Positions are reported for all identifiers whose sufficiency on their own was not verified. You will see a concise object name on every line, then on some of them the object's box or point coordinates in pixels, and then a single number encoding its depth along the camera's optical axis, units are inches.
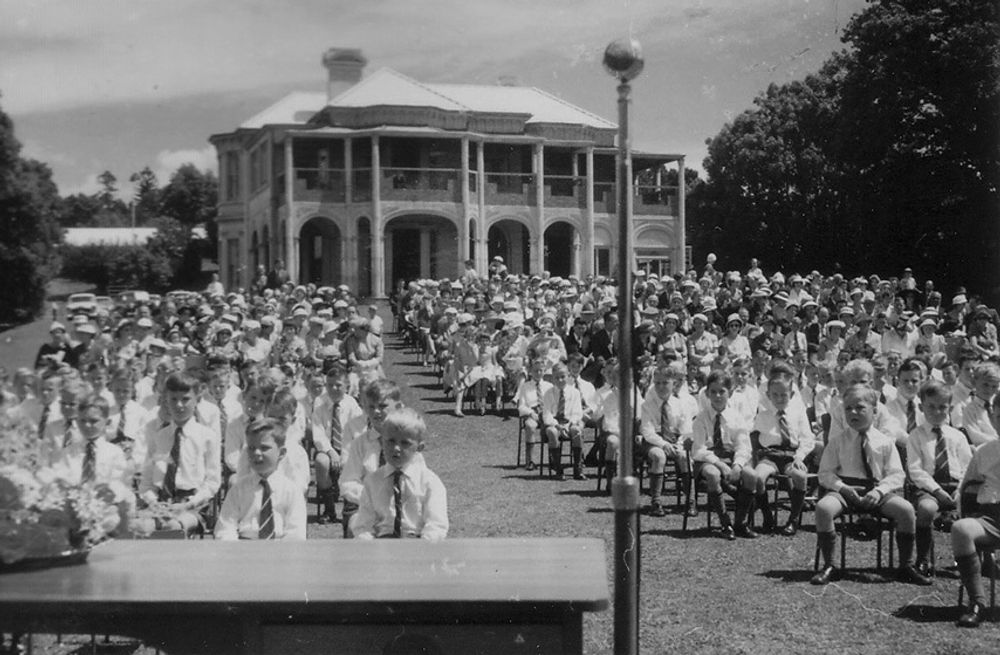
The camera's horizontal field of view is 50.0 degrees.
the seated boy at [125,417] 345.1
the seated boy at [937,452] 315.0
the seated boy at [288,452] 257.4
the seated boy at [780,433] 374.0
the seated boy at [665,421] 407.8
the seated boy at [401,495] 222.5
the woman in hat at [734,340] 562.1
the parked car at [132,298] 624.4
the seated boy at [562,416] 479.5
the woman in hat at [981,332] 582.5
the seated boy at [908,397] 381.7
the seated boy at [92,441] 285.6
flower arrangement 158.1
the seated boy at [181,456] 296.4
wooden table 145.2
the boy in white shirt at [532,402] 496.7
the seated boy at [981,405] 331.9
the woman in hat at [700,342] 563.4
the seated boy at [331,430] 390.3
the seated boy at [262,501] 237.3
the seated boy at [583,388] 504.7
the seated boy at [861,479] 298.0
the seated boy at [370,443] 297.9
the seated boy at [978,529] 256.1
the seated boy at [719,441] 368.8
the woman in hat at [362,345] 558.9
